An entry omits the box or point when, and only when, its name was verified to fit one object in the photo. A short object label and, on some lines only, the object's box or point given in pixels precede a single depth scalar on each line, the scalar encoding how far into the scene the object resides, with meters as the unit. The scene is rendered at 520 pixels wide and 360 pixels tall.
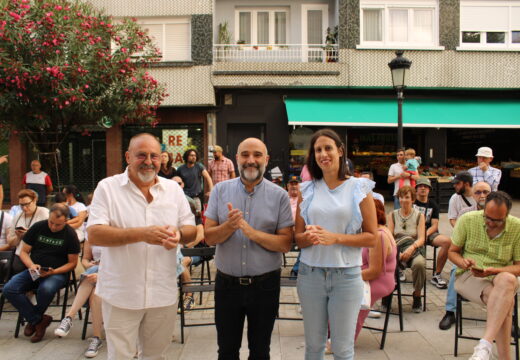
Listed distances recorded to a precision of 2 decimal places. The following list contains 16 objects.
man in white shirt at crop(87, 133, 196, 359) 2.82
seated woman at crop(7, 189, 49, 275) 5.77
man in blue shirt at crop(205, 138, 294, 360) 2.98
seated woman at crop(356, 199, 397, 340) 4.04
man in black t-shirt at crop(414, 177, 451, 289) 6.18
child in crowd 9.92
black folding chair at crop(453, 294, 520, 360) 3.84
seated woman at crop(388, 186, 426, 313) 5.38
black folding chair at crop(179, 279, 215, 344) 4.55
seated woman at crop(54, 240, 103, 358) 4.35
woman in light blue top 2.92
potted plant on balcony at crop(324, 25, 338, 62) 14.34
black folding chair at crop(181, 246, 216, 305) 5.23
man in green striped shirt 3.74
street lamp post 8.79
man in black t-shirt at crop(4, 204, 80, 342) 4.68
